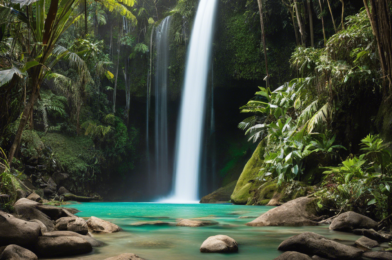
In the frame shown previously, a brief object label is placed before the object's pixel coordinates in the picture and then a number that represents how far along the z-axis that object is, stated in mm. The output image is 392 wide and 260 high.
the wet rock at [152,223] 5559
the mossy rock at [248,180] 10477
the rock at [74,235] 3280
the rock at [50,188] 12122
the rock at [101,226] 4582
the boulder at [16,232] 2998
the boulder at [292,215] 5160
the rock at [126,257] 2699
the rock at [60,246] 3055
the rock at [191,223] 5320
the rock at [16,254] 2627
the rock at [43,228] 3699
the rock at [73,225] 3963
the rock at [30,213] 4250
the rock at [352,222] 4285
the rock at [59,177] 13859
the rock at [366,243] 3197
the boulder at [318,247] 2887
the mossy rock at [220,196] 13508
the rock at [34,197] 7671
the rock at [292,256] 2660
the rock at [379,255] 2734
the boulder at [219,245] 3328
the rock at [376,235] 3543
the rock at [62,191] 13216
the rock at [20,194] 6117
